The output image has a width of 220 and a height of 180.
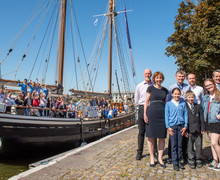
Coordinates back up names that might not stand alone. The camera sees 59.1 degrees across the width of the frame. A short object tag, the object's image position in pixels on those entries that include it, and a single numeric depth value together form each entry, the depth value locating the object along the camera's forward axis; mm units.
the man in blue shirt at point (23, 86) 8827
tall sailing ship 6332
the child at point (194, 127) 4020
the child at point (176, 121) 4008
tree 11156
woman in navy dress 4031
